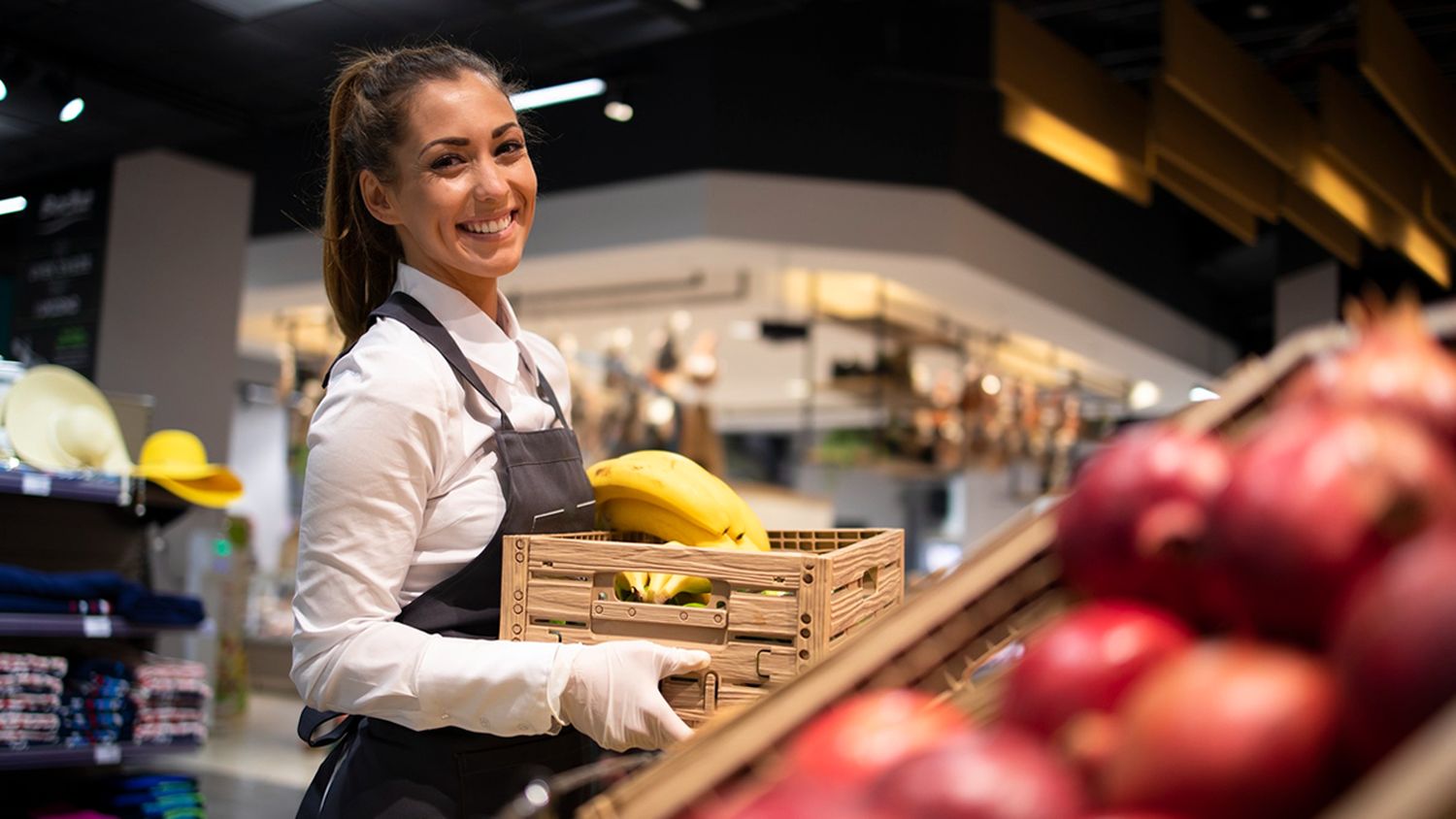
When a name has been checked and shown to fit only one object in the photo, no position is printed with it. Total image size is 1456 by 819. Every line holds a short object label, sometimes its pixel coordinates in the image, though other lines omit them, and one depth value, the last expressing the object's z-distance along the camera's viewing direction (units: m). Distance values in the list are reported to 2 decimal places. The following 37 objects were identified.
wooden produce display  0.69
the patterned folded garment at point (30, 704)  3.99
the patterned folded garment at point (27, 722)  3.98
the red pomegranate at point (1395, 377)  0.59
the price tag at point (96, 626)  4.16
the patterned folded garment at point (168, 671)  4.40
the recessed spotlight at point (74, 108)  5.83
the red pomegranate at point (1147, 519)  0.60
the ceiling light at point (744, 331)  10.84
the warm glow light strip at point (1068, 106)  4.79
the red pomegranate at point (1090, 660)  0.57
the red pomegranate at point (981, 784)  0.50
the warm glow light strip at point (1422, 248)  6.58
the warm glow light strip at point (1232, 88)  4.57
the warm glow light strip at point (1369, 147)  5.35
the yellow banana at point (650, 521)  1.80
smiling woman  1.46
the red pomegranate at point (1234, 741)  0.49
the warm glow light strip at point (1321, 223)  6.53
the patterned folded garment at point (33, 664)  4.00
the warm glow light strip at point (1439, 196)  6.52
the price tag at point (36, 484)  4.07
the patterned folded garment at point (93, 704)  4.21
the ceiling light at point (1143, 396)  12.66
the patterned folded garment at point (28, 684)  3.99
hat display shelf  4.09
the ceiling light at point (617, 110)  6.29
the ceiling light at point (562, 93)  5.95
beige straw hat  4.43
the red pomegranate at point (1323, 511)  0.53
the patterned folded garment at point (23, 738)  3.97
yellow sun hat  4.49
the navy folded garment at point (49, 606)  4.01
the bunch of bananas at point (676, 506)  1.79
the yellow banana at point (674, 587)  1.64
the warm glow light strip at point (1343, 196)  5.64
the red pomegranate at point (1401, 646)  0.46
